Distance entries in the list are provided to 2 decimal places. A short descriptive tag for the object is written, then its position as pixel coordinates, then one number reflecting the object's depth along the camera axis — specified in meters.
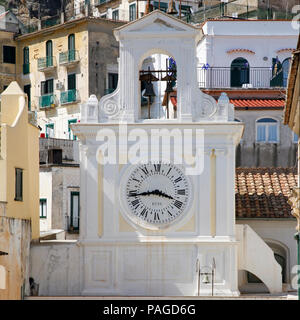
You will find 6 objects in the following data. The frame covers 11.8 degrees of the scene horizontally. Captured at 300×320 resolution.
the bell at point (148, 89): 48.69
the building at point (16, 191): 44.41
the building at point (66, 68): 82.69
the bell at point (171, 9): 51.75
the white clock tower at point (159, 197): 46.16
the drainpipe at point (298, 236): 36.91
